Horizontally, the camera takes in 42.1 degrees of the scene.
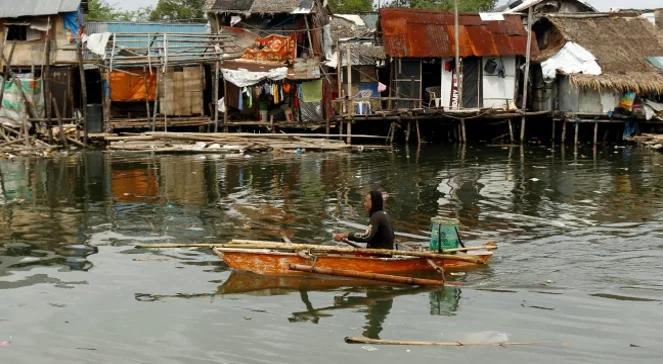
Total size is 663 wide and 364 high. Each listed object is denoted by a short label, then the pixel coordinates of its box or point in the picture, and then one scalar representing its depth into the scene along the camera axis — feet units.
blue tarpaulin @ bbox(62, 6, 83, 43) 97.91
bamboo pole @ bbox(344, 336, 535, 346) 28.78
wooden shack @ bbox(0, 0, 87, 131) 94.94
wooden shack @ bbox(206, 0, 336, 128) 99.09
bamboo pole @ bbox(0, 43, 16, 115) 91.42
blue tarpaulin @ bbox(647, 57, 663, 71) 98.03
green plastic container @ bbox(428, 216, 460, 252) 38.19
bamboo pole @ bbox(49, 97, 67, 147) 90.43
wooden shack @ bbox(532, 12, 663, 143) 95.04
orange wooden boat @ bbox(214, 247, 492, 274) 35.60
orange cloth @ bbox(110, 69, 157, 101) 95.61
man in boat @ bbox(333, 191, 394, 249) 35.94
